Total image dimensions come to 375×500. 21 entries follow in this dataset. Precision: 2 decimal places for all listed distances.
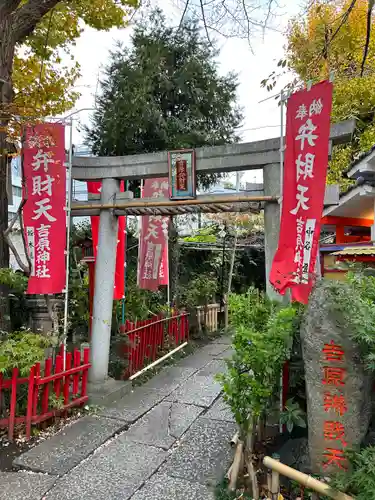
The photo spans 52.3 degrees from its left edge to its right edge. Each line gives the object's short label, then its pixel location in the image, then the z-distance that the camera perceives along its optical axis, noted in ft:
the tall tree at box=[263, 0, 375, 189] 35.04
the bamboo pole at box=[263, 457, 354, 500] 8.68
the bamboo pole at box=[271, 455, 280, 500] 9.80
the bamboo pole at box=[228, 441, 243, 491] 11.12
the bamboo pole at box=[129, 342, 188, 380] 23.58
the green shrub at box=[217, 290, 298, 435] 10.84
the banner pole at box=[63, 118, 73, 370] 18.90
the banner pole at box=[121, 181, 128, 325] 24.42
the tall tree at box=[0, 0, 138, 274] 23.33
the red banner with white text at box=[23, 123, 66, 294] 19.08
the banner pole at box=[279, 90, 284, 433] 16.46
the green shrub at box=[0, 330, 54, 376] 15.25
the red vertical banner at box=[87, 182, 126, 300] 23.29
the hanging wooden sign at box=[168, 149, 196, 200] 19.19
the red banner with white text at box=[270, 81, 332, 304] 14.89
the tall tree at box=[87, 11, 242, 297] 37.19
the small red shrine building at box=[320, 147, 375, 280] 25.00
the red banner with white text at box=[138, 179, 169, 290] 28.09
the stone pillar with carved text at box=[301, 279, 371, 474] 9.57
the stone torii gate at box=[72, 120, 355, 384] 18.22
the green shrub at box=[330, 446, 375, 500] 8.24
